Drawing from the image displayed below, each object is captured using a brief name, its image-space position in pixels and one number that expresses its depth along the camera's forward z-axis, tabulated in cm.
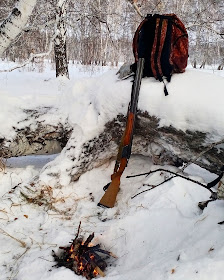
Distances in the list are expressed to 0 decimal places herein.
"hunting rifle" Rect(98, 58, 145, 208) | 258
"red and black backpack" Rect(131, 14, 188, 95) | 254
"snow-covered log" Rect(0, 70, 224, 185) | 238
